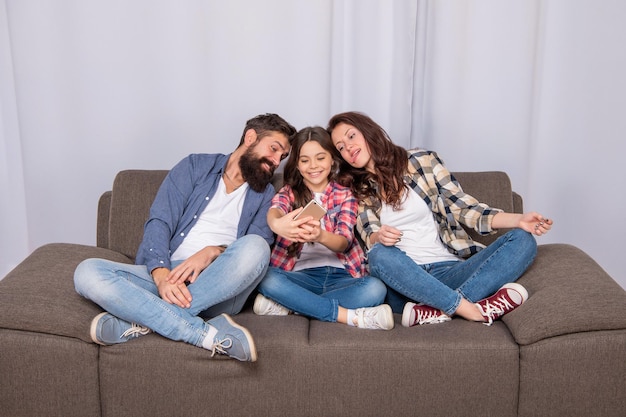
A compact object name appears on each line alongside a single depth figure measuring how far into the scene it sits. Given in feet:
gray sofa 6.73
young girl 7.51
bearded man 6.87
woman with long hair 7.50
